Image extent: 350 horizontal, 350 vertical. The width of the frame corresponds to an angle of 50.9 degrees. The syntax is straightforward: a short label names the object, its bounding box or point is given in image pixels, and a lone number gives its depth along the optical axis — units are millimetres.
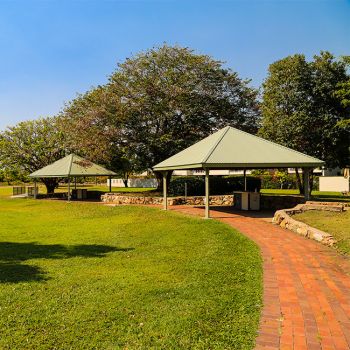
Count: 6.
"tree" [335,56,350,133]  22641
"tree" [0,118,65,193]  36562
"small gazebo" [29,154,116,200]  29492
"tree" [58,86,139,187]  28375
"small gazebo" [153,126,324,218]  16031
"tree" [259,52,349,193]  24438
